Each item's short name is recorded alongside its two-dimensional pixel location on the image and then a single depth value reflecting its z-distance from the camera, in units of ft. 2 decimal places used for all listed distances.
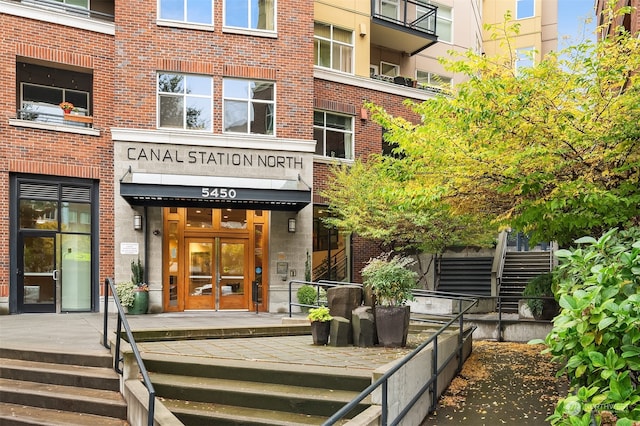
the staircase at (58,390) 21.21
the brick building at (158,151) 48.98
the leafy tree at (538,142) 23.39
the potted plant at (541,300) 46.50
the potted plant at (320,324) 29.30
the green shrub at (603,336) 8.96
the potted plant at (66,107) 51.98
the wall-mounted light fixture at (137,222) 50.62
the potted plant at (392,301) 28.71
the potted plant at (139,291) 49.44
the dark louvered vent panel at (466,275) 63.62
